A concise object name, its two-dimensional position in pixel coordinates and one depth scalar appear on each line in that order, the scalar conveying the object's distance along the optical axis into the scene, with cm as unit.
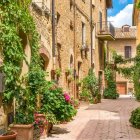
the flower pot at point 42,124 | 637
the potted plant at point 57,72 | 975
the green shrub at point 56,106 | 663
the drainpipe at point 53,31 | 964
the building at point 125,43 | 2832
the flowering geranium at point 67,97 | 689
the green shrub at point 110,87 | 1937
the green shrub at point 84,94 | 1423
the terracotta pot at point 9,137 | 449
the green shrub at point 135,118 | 790
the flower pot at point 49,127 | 687
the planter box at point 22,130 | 547
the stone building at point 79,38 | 1090
